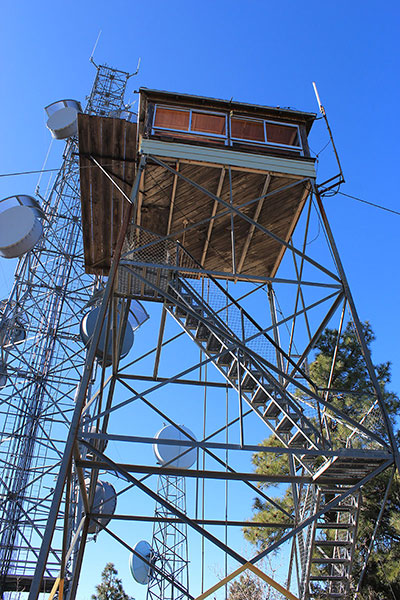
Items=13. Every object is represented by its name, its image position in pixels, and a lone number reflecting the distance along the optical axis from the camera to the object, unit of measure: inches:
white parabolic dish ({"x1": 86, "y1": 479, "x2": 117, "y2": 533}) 641.6
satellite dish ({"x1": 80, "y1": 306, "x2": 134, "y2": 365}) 626.8
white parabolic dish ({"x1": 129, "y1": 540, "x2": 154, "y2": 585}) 887.7
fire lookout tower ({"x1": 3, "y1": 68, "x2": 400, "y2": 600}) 361.7
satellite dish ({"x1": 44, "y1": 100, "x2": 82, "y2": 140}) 901.8
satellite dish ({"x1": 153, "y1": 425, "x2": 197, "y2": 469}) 737.0
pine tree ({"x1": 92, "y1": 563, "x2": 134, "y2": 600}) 1168.8
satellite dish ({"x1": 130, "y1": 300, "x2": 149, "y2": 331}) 791.3
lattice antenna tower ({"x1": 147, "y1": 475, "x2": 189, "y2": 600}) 873.5
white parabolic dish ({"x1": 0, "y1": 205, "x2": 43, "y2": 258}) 671.1
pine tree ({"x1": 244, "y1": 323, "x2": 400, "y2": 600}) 541.6
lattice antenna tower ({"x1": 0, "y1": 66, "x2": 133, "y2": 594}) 642.8
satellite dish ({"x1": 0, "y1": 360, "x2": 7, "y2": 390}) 679.6
